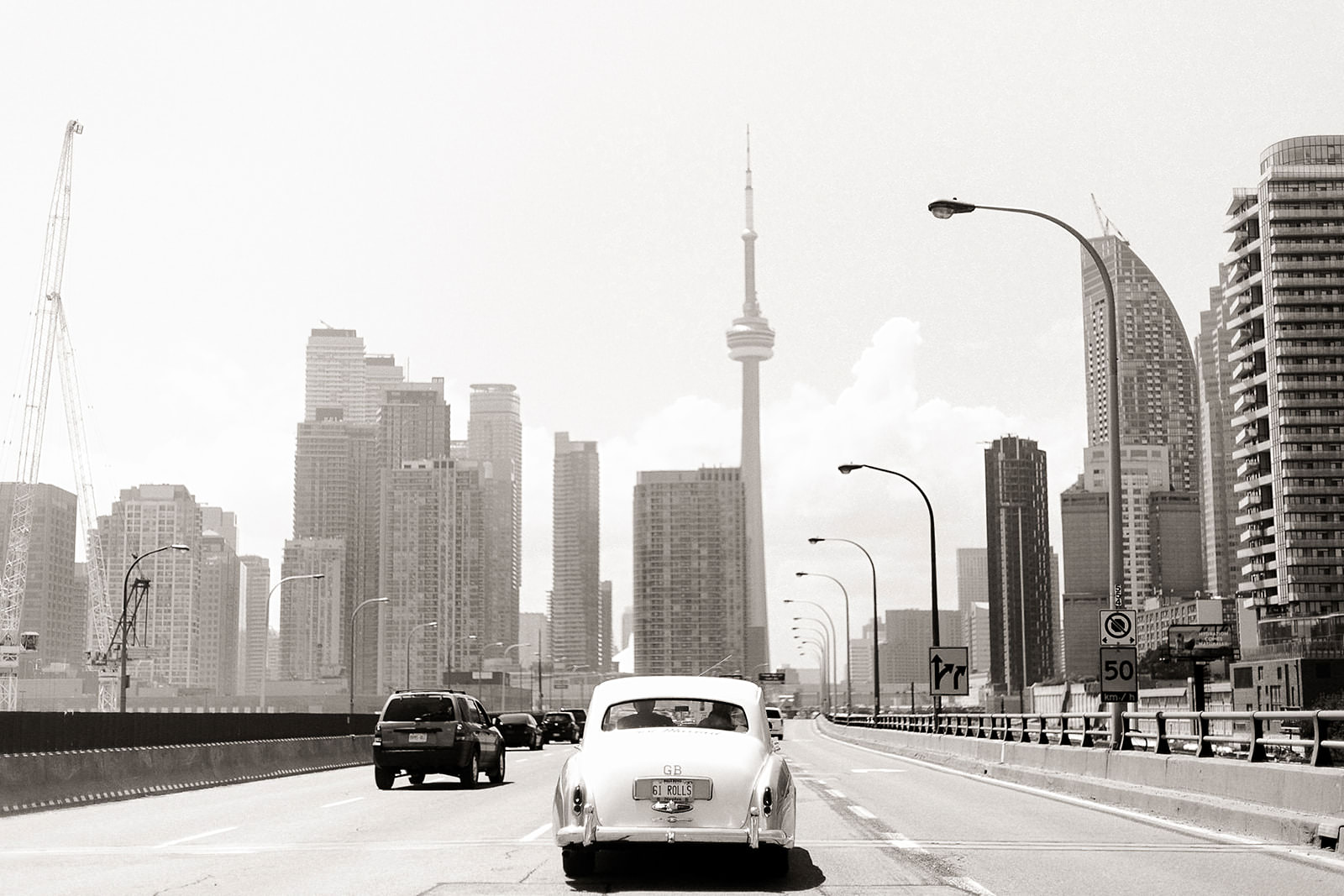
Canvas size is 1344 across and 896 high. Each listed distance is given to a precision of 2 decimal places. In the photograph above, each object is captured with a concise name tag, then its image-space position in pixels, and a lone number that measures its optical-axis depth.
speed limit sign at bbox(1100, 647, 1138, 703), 22.59
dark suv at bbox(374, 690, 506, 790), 26.14
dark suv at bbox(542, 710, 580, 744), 61.97
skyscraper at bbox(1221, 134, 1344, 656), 172.50
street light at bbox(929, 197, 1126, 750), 23.05
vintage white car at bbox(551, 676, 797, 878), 11.37
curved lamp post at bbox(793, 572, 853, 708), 92.18
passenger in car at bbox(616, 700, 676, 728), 12.70
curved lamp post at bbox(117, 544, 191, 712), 62.94
